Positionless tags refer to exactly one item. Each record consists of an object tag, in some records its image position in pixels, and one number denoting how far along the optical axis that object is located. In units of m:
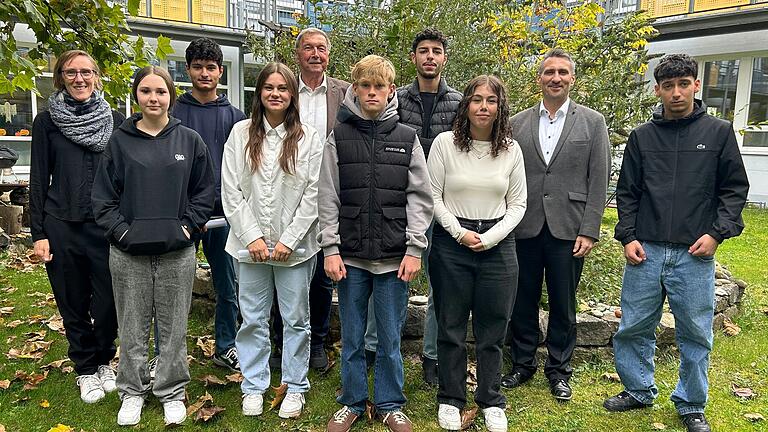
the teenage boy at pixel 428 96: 3.95
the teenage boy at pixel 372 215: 3.41
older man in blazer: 4.13
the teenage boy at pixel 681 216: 3.45
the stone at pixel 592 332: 4.66
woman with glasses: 3.65
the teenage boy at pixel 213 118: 4.07
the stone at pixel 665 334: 4.77
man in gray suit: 3.87
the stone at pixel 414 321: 4.66
